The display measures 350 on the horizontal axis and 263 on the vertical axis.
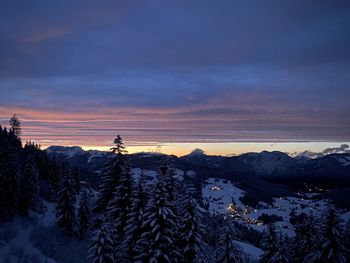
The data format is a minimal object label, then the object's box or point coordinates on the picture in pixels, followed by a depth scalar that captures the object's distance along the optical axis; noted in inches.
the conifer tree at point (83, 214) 2554.1
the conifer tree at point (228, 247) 1454.2
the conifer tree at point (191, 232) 1232.8
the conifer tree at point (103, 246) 1218.0
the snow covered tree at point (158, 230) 1147.3
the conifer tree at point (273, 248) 1515.7
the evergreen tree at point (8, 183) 2182.6
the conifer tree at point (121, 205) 1348.4
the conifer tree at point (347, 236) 1668.3
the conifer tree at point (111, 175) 1427.2
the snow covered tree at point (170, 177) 1295.5
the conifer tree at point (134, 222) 1245.1
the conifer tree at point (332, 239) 1403.8
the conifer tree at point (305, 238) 1672.0
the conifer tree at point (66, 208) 2486.5
